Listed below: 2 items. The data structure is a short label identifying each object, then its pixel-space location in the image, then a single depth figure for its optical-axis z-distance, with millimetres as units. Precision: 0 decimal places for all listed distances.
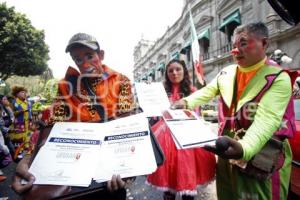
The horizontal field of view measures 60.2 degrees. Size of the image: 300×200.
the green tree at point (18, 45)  20377
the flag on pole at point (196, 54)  10008
